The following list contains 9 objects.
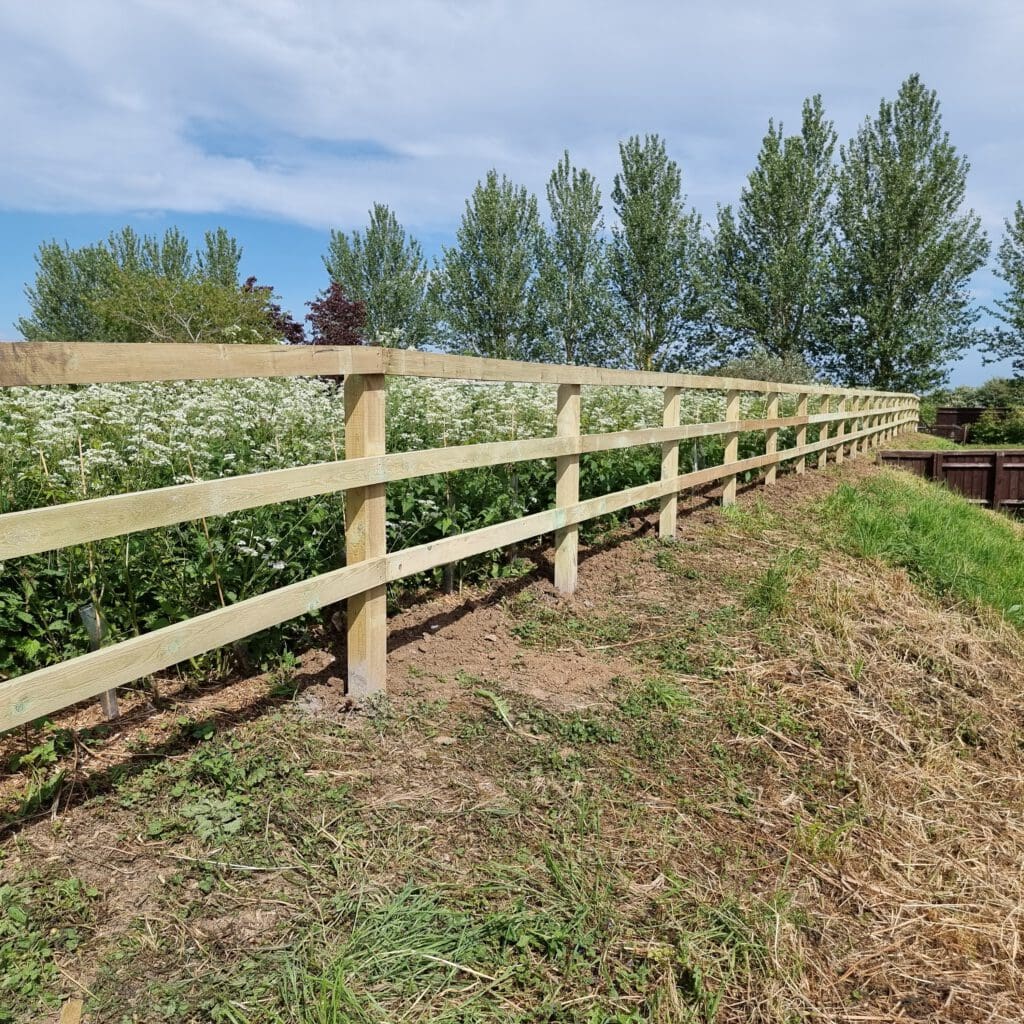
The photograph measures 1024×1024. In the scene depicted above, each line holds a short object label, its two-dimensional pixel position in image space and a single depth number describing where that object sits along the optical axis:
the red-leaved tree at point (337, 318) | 26.91
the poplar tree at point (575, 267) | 33.69
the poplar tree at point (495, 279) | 34.00
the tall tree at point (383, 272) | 39.62
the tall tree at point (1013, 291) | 29.28
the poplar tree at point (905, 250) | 29.42
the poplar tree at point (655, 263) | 32.66
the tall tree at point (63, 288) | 40.56
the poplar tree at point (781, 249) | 30.61
